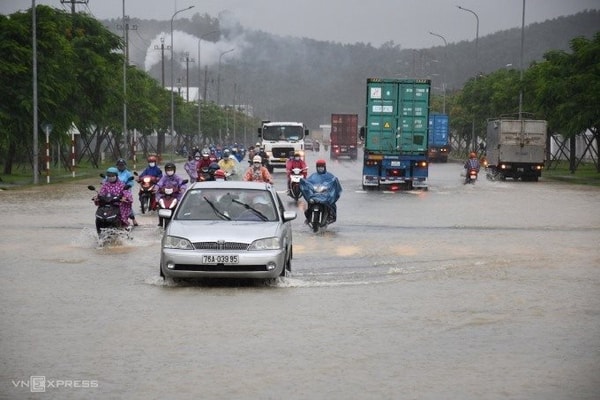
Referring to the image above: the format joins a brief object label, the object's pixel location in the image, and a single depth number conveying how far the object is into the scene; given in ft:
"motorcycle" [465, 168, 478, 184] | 153.89
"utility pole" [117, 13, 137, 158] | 202.80
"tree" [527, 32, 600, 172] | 178.60
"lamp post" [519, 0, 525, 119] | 220.66
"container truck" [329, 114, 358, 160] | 306.23
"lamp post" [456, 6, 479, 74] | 281.29
